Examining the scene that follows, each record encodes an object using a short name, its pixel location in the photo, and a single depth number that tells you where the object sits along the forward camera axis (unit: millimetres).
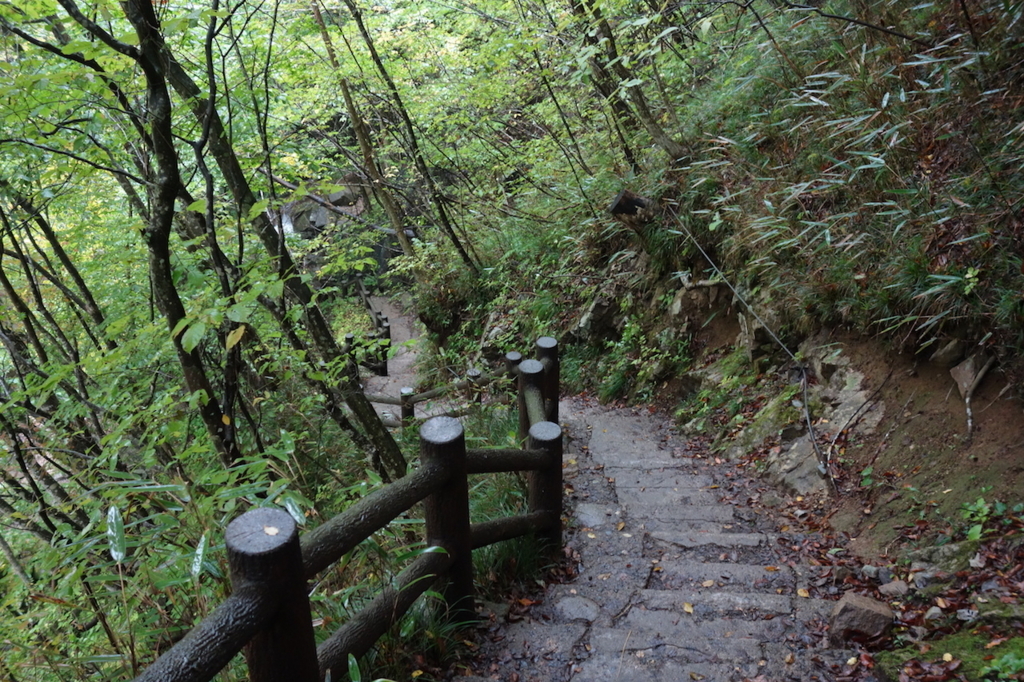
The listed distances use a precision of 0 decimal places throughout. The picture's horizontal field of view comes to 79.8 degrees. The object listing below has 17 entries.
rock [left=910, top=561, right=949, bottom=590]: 2998
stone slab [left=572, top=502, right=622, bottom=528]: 4332
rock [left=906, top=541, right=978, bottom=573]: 2986
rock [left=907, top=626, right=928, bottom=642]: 2704
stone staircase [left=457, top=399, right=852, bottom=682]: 2781
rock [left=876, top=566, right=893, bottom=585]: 3215
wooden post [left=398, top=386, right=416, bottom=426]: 8320
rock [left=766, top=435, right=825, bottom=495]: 4391
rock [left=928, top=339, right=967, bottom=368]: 3855
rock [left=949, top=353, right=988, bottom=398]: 3676
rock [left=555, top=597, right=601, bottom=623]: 3223
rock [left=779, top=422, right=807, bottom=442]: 4824
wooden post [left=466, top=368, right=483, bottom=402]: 7141
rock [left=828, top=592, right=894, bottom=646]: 2785
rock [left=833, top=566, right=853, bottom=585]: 3363
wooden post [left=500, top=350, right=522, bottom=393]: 6109
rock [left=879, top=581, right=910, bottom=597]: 3062
